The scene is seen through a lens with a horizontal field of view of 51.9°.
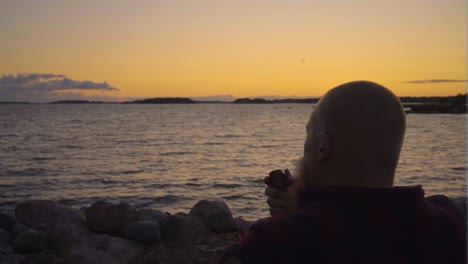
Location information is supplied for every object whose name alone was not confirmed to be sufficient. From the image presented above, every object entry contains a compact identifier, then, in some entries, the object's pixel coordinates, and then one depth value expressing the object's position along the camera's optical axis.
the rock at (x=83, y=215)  9.79
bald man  1.37
